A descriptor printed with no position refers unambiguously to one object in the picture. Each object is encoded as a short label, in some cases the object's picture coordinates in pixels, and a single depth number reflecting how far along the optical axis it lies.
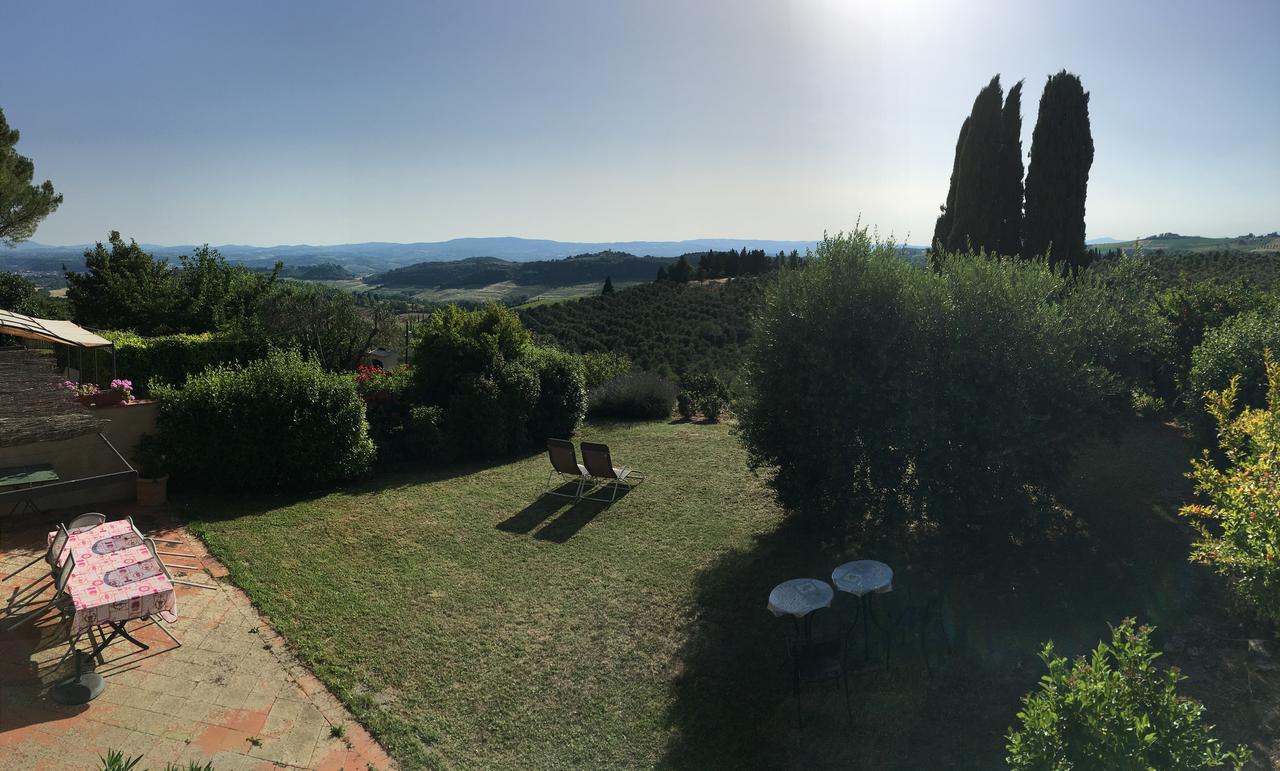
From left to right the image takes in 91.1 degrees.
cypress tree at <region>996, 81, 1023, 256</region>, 14.77
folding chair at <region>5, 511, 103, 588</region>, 5.02
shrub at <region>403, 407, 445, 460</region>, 10.75
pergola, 7.41
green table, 6.49
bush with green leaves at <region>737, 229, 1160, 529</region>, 5.89
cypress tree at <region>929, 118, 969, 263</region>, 15.82
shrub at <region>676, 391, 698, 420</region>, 14.75
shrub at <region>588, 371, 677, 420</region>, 14.66
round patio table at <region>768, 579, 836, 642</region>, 4.57
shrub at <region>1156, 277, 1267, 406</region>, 9.67
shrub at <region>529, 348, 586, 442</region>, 12.20
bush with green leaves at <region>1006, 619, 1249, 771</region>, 2.46
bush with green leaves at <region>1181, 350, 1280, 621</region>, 3.29
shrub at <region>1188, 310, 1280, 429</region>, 7.02
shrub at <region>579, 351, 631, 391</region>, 15.98
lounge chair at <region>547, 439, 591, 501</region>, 9.09
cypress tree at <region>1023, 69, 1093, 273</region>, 13.76
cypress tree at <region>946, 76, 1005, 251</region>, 14.88
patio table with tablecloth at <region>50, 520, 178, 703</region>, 4.33
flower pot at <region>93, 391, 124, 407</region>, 8.37
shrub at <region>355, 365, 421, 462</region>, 10.66
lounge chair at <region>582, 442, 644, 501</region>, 8.94
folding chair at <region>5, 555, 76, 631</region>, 4.61
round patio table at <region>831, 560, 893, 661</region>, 4.80
